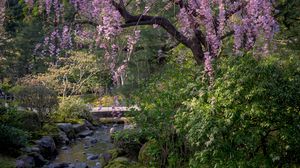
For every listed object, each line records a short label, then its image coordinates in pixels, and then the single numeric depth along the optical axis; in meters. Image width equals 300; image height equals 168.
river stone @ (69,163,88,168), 9.35
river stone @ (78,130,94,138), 13.57
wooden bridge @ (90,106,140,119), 17.64
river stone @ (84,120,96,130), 15.11
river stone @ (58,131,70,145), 12.04
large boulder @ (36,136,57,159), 10.25
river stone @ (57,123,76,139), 13.09
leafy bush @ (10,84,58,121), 13.34
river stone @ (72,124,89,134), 13.85
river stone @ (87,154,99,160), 10.32
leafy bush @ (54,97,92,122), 15.34
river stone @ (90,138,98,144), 12.50
